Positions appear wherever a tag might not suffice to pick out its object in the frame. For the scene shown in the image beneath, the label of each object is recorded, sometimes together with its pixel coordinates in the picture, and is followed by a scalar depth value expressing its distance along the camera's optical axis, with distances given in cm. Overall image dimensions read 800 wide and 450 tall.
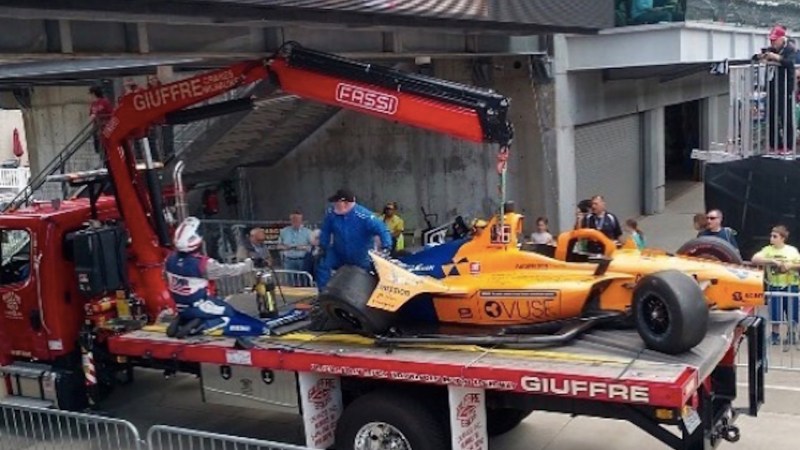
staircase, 1772
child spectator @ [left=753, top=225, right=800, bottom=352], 1103
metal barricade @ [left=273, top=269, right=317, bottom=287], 1353
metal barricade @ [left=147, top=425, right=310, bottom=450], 631
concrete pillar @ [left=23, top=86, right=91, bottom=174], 1989
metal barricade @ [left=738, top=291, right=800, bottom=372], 1070
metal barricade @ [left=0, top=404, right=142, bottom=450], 887
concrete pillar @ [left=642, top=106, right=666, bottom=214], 2266
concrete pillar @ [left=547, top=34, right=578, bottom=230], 1773
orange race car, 750
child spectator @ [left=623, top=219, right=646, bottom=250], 1208
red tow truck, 691
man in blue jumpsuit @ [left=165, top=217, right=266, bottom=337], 877
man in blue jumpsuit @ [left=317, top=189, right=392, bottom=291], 939
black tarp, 1390
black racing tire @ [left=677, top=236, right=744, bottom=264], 895
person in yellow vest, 1606
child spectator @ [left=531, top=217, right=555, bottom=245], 1312
